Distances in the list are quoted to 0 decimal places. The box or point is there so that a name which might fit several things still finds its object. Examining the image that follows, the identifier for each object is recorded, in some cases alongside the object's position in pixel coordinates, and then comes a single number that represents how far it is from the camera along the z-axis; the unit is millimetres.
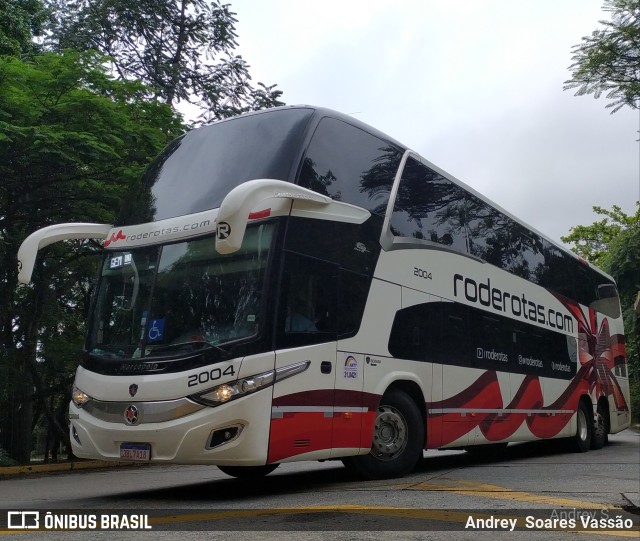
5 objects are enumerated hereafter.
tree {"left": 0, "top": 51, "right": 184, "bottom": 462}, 12500
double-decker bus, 7352
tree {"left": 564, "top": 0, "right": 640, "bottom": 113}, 18109
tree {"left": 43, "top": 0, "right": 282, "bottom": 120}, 23656
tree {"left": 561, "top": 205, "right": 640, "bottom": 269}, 46969
